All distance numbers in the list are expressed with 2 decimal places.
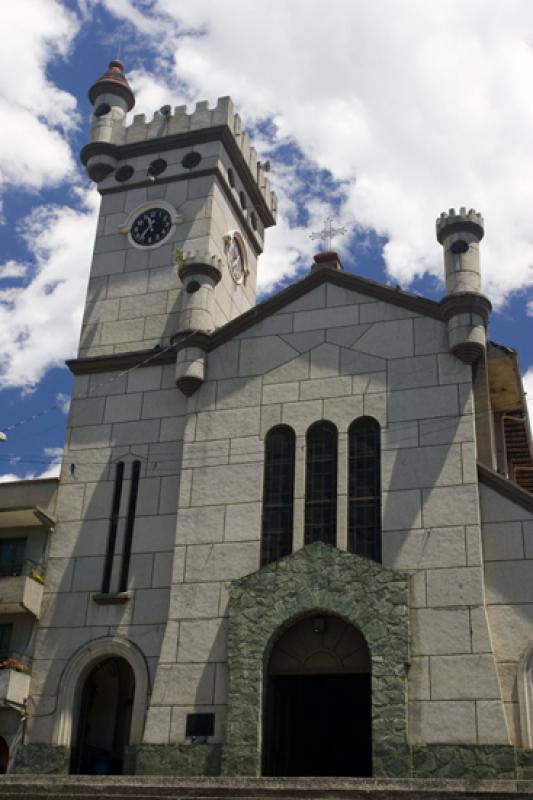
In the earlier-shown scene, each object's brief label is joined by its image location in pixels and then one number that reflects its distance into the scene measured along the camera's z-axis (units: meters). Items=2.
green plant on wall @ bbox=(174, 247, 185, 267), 31.58
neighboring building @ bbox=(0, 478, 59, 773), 25.92
